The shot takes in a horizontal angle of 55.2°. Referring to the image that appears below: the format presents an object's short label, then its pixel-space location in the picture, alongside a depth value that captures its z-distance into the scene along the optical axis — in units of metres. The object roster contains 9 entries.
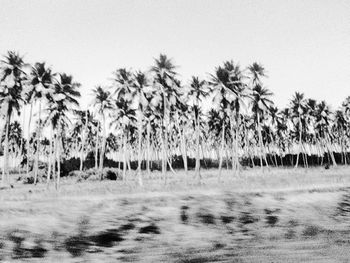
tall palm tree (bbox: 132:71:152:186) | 41.34
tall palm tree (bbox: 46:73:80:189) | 39.88
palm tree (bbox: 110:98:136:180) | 49.75
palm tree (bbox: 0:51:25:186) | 38.09
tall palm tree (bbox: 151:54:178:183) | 41.19
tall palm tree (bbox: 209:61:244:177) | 42.34
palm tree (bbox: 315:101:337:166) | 69.44
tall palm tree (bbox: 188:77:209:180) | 47.44
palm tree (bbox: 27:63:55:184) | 39.41
